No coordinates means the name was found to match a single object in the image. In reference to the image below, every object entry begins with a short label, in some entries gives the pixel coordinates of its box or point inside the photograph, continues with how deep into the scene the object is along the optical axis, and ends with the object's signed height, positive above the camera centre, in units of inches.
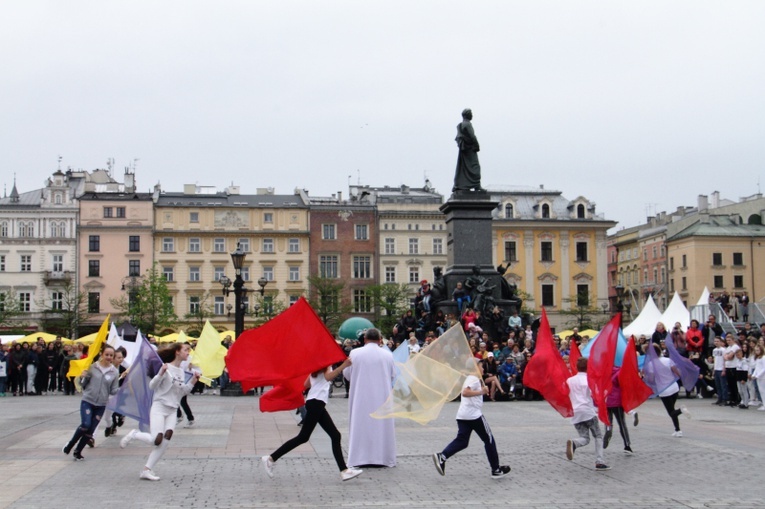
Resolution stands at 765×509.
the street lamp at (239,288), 1170.0 +31.0
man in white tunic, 482.0 -42.6
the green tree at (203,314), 3289.9 +1.4
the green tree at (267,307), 3166.8 +20.5
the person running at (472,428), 456.1 -55.9
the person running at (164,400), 460.1 -41.7
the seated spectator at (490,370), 990.4 -61.8
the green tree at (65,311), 3137.3 +18.4
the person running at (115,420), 594.9 -74.5
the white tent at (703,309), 1517.0 -4.3
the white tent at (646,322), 1387.5 -21.4
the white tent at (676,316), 1318.9 -12.7
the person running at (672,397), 629.9 -58.7
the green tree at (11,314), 3157.5 +11.0
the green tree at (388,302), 3203.7 +31.7
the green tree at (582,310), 3420.3 -9.7
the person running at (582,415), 493.7 -54.2
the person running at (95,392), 540.4 -43.0
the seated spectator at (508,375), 1050.7 -70.7
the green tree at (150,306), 3053.6 +31.0
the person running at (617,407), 547.6 -55.8
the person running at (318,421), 451.2 -51.2
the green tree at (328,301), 3304.6 +38.1
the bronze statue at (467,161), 1273.4 +195.0
